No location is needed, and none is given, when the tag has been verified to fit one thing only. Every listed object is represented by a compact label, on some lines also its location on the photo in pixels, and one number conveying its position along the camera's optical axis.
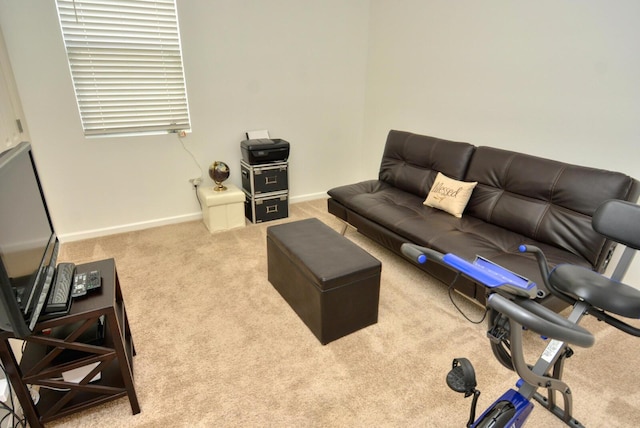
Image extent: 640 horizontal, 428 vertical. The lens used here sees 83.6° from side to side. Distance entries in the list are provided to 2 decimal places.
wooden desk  1.35
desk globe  3.39
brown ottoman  1.96
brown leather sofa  2.13
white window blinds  2.83
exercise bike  0.97
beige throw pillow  2.77
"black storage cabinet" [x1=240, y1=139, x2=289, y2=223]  3.45
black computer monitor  1.13
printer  3.40
